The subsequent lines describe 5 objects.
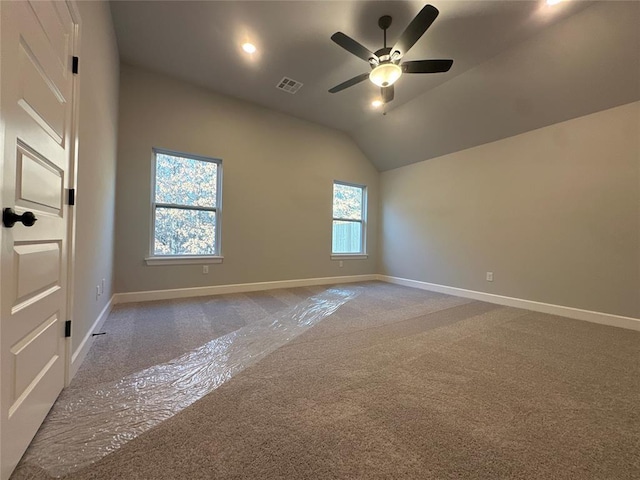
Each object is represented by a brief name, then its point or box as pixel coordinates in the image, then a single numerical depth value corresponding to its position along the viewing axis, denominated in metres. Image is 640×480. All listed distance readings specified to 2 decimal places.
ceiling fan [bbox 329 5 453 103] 2.27
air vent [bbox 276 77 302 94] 3.64
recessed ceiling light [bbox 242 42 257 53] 2.95
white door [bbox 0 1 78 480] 0.92
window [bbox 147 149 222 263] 3.72
